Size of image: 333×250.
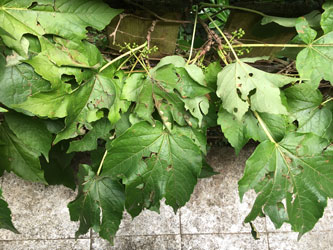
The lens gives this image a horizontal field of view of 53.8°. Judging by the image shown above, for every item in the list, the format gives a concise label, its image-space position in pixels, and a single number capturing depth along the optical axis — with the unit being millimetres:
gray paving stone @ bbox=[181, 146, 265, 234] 1752
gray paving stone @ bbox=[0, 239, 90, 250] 1650
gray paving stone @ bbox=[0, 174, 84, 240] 1682
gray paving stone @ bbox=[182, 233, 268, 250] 1714
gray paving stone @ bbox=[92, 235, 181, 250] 1660
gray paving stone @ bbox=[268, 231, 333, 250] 1738
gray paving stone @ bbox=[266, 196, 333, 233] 1764
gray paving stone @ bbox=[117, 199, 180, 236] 1704
